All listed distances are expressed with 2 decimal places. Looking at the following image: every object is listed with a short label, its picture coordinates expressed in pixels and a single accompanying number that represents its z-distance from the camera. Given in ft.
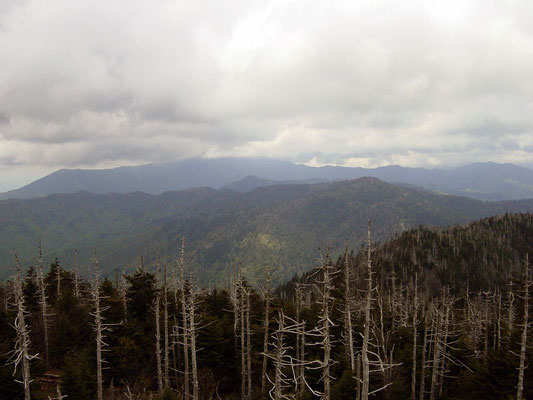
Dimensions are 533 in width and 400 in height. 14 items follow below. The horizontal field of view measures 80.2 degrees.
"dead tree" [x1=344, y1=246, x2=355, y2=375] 86.18
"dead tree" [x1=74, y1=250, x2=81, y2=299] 166.40
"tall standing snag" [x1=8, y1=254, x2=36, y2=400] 70.59
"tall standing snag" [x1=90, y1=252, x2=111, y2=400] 85.35
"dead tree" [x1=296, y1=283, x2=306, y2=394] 101.71
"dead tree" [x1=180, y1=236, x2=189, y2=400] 87.01
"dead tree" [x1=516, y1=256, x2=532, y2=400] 77.87
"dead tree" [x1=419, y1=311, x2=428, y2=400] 101.50
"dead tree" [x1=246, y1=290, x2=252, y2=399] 104.32
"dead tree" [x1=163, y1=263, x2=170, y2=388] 103.21
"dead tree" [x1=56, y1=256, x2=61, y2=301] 155.69
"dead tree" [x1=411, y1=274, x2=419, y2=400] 101.06
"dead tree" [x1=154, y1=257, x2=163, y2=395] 96.17
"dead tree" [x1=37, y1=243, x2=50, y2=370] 113.60
